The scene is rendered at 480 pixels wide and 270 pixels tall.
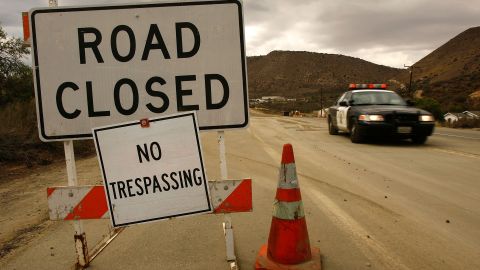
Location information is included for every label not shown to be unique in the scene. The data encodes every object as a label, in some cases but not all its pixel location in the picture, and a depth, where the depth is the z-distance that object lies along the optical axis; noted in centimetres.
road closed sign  321
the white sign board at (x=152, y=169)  318
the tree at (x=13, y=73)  1956
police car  1127
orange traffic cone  338
